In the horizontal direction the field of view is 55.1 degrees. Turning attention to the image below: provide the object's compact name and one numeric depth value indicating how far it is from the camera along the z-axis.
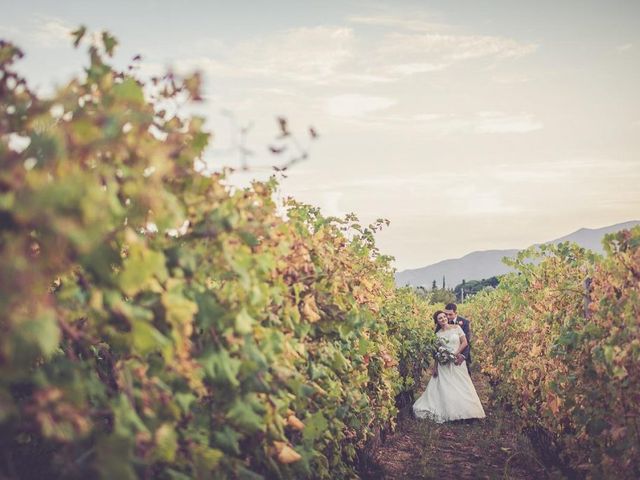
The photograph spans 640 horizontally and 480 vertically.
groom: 12.11
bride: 11.24
